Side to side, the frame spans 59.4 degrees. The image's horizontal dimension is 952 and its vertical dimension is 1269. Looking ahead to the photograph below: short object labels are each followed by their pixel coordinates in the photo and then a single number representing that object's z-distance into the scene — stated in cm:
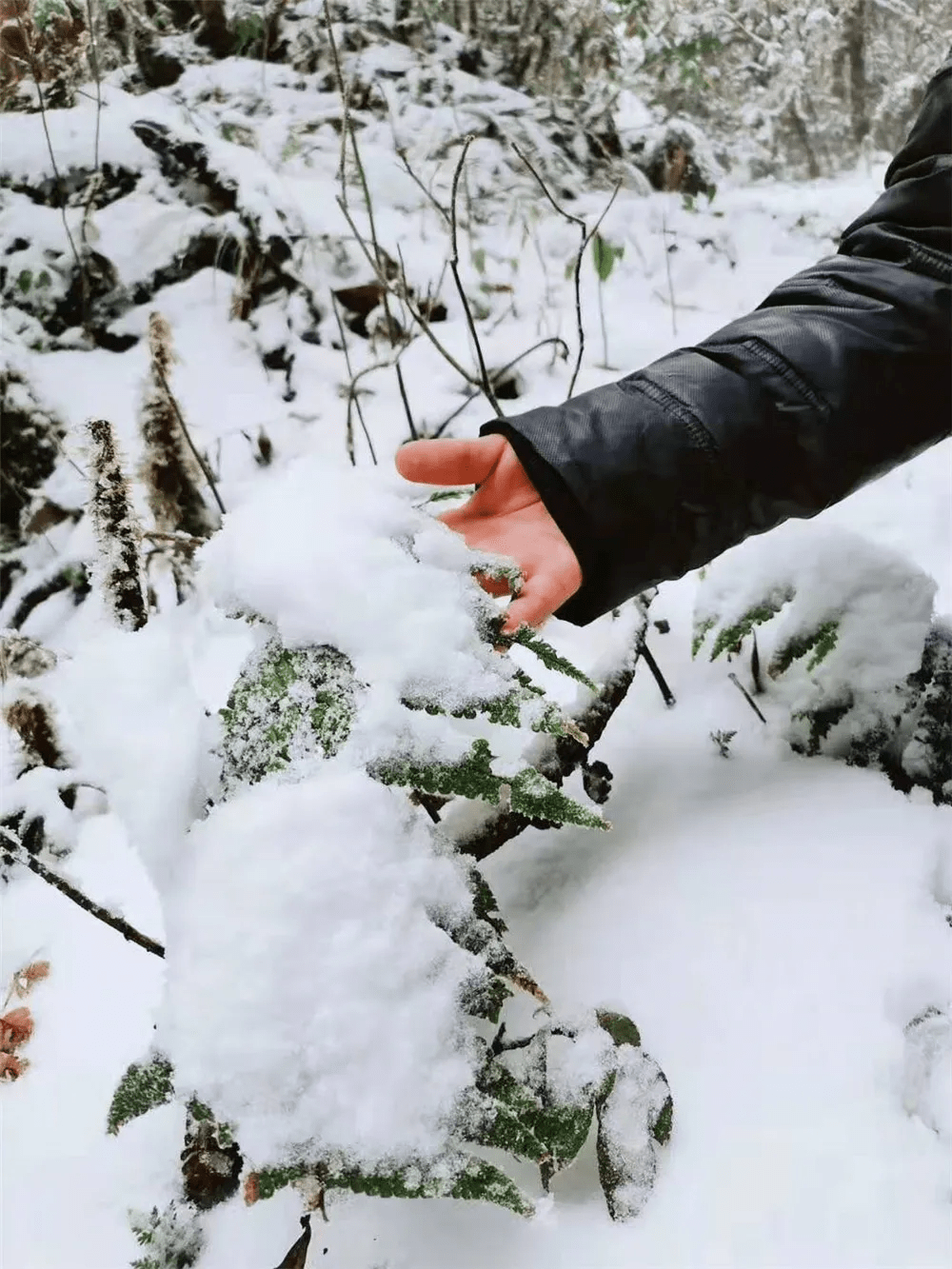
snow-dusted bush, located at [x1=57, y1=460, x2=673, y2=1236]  52
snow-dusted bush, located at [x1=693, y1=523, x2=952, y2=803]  90
